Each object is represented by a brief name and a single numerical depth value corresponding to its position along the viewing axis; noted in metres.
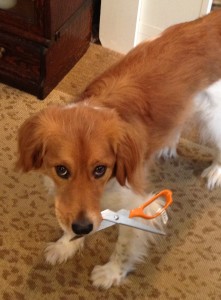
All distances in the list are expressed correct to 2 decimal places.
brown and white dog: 1.37
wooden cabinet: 2.28
